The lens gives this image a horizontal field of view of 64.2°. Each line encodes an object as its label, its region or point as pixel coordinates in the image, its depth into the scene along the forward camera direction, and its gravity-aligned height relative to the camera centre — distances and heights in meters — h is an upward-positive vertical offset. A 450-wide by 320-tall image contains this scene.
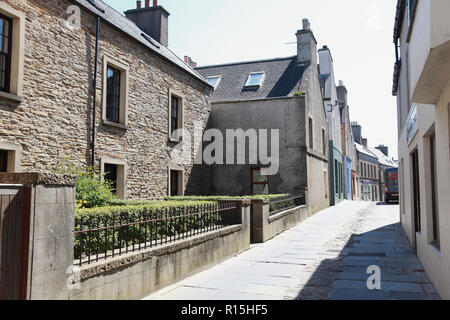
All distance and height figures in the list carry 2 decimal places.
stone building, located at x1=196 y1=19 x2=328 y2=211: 18.34 +3.62
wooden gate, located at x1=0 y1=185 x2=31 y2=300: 3.57 -0.53
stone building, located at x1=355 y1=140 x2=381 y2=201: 48.05 +1.92
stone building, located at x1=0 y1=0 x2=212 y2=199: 8.36 +2.72
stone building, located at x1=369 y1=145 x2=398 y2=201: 56.50 +4.71
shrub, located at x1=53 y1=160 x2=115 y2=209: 8.80 -0.01
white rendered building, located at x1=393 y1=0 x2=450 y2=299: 4.03 +1.03
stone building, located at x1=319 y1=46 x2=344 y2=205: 27.63 +5.28
